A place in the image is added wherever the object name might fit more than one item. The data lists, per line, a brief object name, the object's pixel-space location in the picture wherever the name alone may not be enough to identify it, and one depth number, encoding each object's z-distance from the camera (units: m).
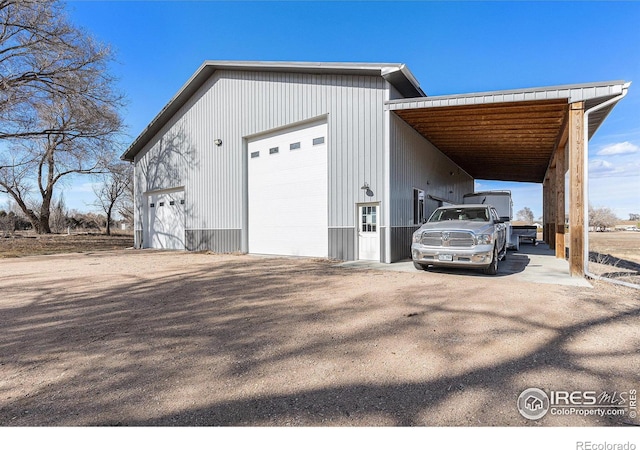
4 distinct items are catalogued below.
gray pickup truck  7.55
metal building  10.41
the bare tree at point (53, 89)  14.42
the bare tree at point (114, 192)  34.88
